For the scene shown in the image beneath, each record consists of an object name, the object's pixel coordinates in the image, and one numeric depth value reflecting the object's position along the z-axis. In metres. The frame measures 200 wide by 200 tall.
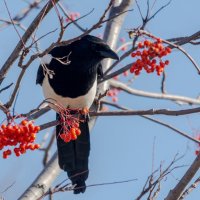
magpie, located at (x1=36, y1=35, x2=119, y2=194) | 8.34
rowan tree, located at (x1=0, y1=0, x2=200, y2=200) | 4.62
